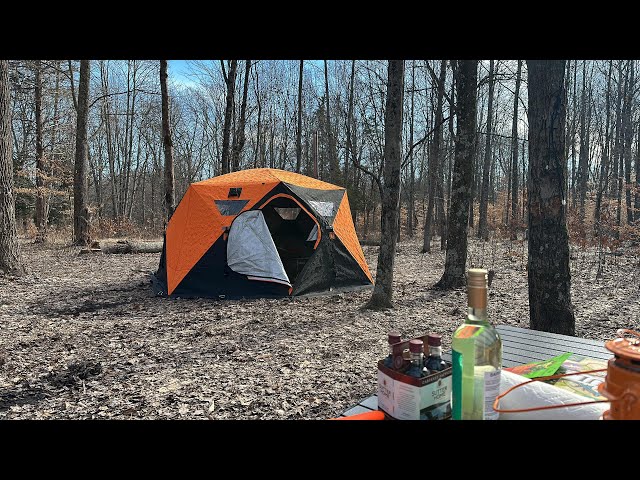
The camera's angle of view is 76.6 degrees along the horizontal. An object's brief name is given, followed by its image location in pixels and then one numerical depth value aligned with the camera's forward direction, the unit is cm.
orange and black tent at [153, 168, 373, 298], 767
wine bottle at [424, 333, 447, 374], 125
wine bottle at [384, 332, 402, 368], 133
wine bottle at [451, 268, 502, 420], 113
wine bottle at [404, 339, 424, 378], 124
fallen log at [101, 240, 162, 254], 1302
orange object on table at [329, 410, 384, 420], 126
